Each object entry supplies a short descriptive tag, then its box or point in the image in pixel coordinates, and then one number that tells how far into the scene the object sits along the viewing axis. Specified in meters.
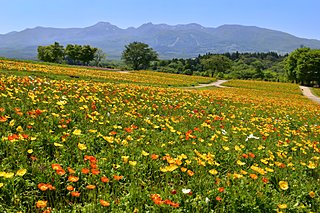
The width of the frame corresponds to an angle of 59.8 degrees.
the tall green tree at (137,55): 110.00
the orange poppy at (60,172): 3.49
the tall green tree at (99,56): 121.30
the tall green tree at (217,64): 124.94
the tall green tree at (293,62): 91.25
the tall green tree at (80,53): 102.00
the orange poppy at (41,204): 2.79
